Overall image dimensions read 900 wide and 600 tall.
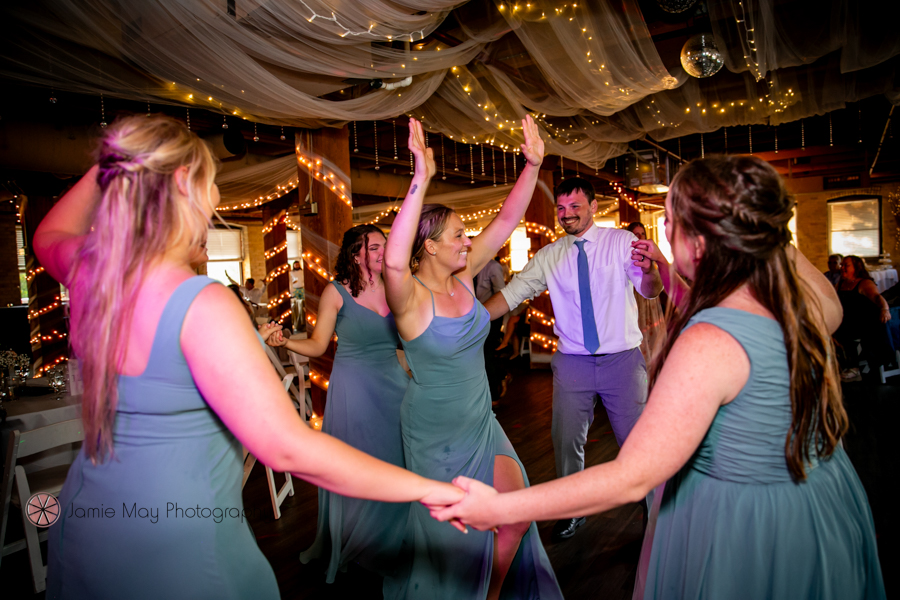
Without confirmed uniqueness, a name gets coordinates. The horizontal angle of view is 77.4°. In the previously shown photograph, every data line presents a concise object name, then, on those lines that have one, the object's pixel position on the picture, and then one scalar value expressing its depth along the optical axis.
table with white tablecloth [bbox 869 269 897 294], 8.70
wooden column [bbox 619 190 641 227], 10.60
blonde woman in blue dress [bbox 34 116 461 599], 0.93
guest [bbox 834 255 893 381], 6.07
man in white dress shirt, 2.74
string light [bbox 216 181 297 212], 7.27
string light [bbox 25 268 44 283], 7.36
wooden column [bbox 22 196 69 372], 7.33
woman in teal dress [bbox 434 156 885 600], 1.01
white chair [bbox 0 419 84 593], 2.31
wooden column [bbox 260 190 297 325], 9.91
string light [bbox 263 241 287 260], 9.98
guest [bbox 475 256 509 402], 5.22
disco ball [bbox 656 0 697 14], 3.12
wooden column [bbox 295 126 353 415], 4.42
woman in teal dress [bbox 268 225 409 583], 2.53
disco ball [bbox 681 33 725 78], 3.52
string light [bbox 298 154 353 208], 4.43
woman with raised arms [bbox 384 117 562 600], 1.86
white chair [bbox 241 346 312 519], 3.13
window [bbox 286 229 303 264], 15.66
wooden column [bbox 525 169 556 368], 7.25
